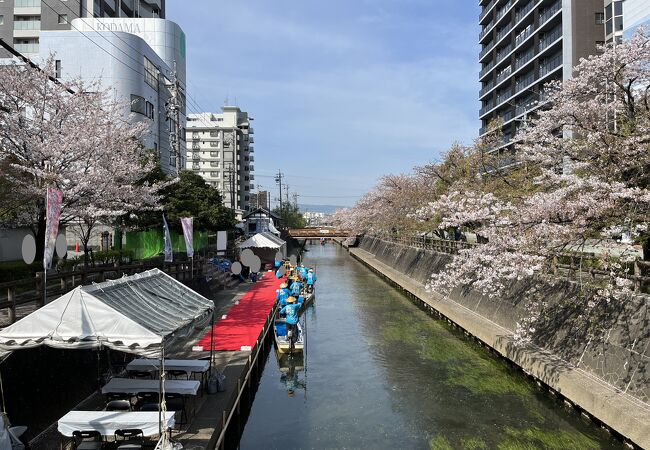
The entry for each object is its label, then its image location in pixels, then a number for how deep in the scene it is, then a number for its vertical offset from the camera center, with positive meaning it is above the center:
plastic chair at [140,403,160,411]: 11.09 -3.94
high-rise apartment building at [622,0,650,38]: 24.59 +10.62
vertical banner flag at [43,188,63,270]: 11.54 +0.10
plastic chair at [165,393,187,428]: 10.94 -3.97
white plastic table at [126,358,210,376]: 13.05 -3.62
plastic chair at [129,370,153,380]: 13.38 -3.89
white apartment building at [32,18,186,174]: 44.88 +15.01
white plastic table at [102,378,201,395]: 11.27 -3.64
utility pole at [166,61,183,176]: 30.12 +7.36
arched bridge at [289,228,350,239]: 100.81 -1.35
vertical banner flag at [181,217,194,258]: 23.97 -0.16
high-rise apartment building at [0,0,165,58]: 52.00 +22.76
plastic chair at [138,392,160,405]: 11.57 -3.93
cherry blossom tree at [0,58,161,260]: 18.95 +3.07
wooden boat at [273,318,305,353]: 20.08 -4.50
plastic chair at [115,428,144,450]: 9.30 -3.89
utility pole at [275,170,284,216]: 122.50 +11.74
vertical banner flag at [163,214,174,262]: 22.35 -0.94
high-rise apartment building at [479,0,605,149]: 44.22 +18.43
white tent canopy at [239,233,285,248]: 42.97 -1.28
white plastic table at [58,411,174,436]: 9.27 -3.62
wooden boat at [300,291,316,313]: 30.85 -4.75
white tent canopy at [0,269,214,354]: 9.08 -1.81
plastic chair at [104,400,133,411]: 10.78 -3.79
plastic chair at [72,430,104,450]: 9.08 -3.90
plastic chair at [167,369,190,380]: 13.12 -3.86
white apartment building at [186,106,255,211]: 110.75 +17.43
